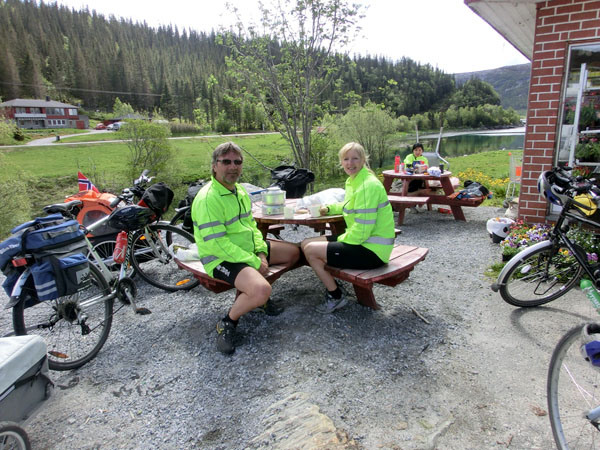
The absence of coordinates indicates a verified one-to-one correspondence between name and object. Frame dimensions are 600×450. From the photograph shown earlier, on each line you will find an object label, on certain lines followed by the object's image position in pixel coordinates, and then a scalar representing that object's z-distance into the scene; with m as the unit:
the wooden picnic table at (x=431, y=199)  7.02
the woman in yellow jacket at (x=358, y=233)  3.21
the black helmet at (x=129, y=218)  3.96
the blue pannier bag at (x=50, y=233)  2.67
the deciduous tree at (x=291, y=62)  9.52
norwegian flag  5.11
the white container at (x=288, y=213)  3.93
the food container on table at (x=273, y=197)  3.99
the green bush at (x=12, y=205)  12.66
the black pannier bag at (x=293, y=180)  5.69
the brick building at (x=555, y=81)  4.43
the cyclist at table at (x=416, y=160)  8.29
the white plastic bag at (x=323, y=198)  4.29
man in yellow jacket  2.98
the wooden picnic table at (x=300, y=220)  3.86
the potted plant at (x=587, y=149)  4.76
